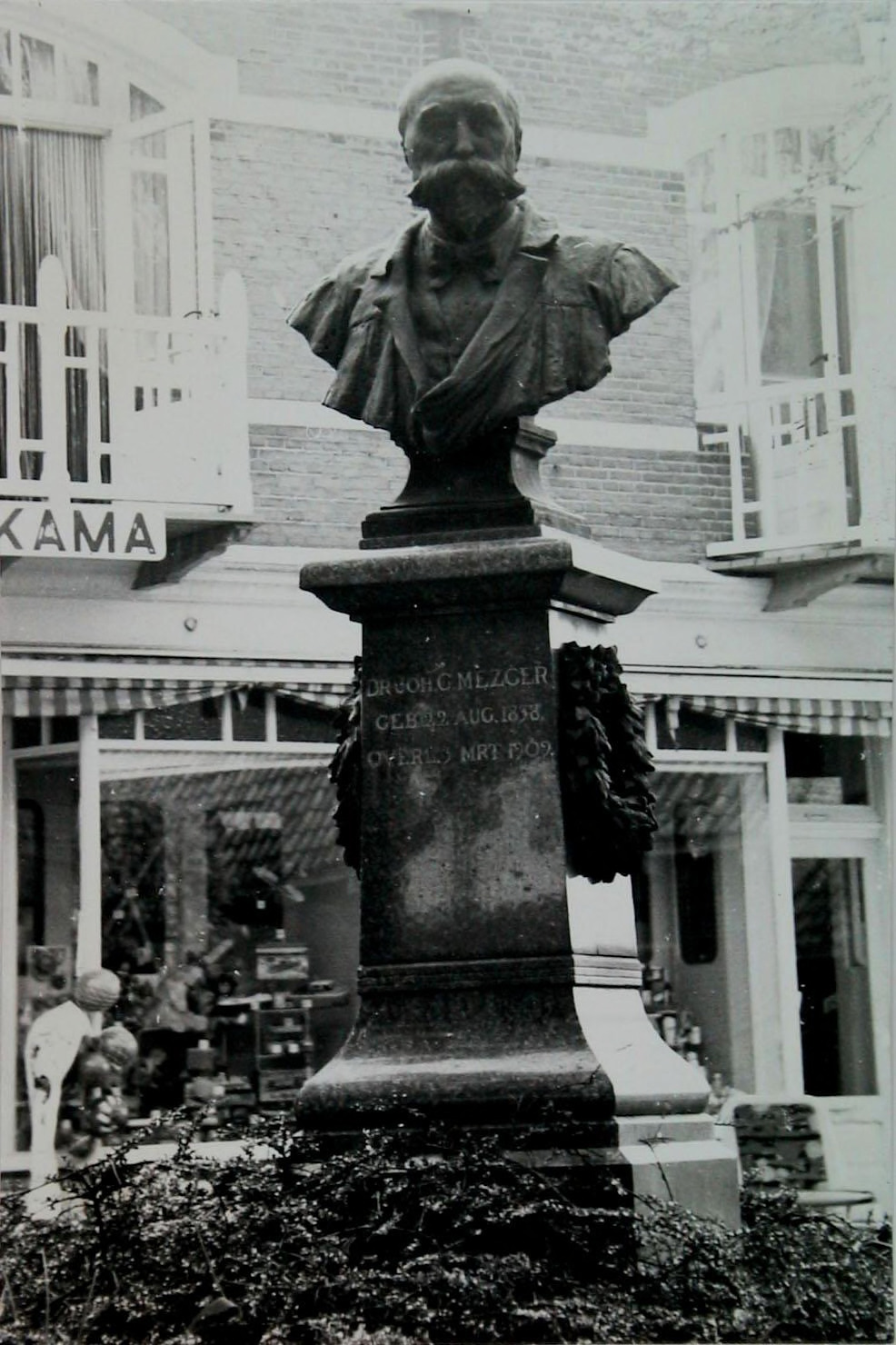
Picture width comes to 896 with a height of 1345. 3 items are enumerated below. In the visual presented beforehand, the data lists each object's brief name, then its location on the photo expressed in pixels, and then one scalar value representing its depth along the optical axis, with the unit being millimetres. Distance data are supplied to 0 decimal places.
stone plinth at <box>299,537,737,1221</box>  9980
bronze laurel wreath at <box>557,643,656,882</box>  10396
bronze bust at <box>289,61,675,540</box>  10778
